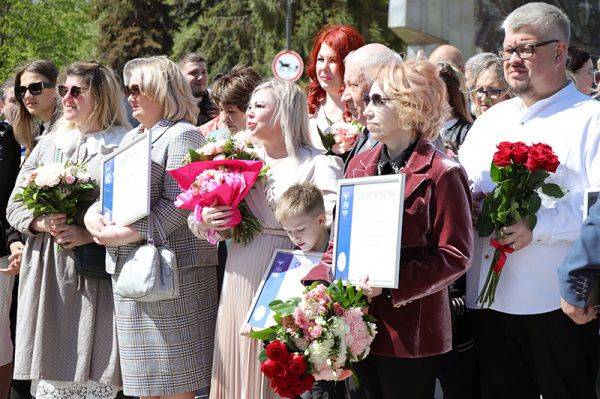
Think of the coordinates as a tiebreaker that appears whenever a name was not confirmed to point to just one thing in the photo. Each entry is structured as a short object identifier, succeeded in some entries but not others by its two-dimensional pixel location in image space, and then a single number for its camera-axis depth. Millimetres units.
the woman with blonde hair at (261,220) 5254
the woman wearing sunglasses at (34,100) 7086
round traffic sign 22547
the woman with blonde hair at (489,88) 6492
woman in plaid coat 5559
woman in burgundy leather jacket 4086
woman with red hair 6207
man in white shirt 4322
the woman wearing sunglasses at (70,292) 5945
